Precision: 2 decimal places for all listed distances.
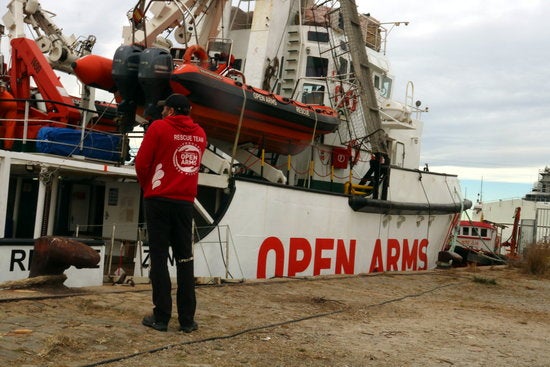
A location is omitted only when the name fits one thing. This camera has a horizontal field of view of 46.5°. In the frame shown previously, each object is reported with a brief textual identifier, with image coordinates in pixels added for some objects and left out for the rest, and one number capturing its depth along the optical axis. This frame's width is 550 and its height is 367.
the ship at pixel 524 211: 20.72
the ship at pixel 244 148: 8.16
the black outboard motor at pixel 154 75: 8.00
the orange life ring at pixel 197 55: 8.93
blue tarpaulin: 7.75
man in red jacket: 4.17
